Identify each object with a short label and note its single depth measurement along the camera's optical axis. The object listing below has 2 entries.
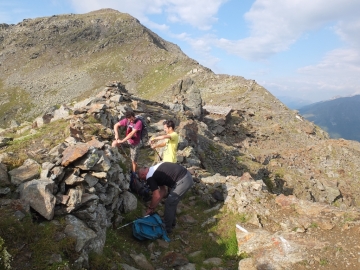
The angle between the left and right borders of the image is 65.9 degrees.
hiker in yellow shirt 10.79
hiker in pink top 12.18
